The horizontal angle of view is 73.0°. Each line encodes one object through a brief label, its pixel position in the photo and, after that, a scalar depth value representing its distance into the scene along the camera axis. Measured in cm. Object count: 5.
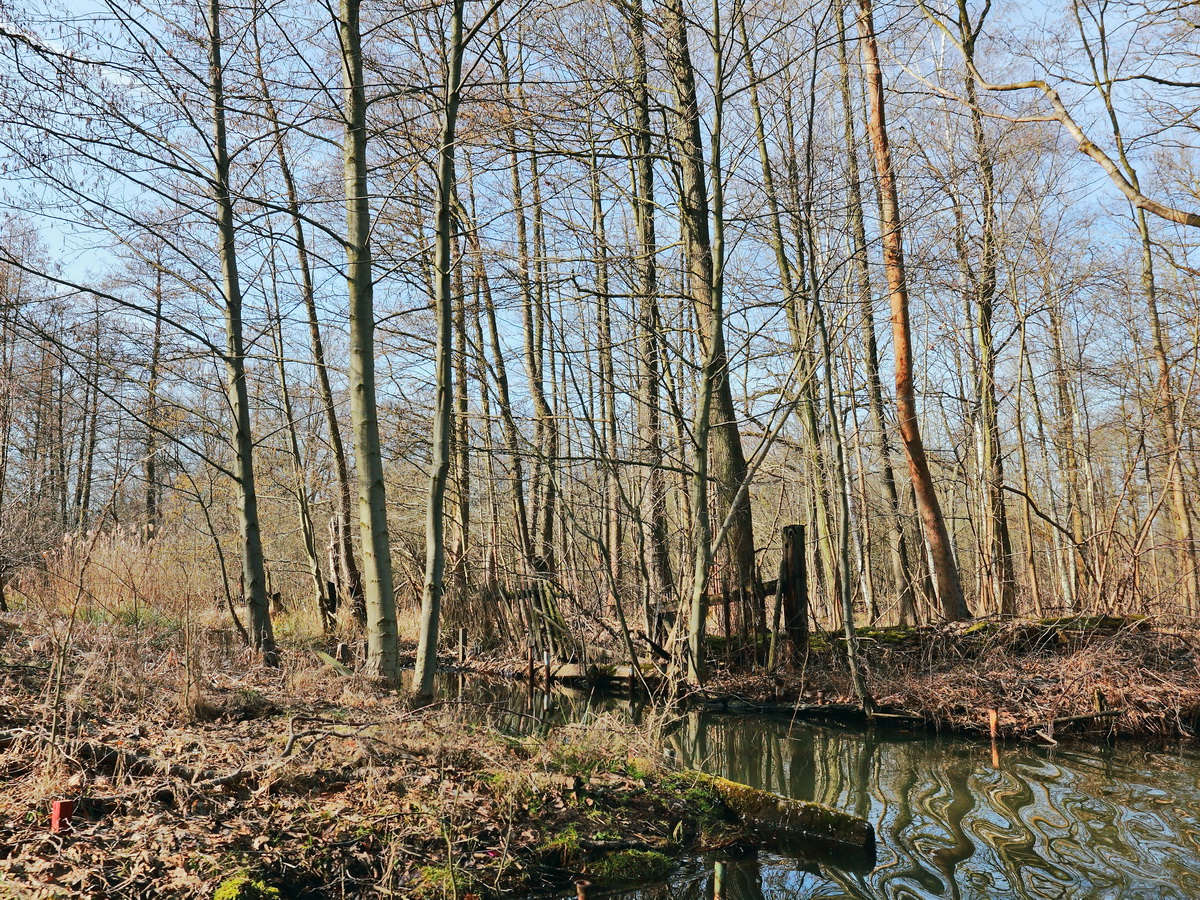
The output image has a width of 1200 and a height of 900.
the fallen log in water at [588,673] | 1069
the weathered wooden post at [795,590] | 962
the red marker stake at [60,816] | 347
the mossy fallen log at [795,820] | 482
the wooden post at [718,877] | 360
